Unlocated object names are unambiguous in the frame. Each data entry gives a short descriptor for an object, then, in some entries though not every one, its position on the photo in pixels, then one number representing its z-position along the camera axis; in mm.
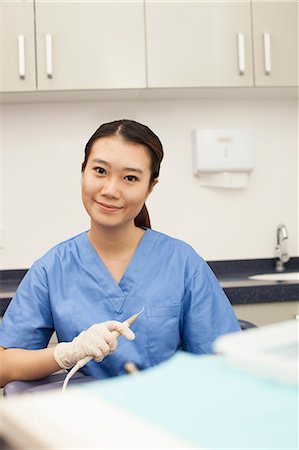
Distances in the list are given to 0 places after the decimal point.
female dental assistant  1554
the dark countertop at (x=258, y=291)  2273
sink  2652
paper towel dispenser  2760
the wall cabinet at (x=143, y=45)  2475
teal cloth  589
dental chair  1269
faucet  2801
